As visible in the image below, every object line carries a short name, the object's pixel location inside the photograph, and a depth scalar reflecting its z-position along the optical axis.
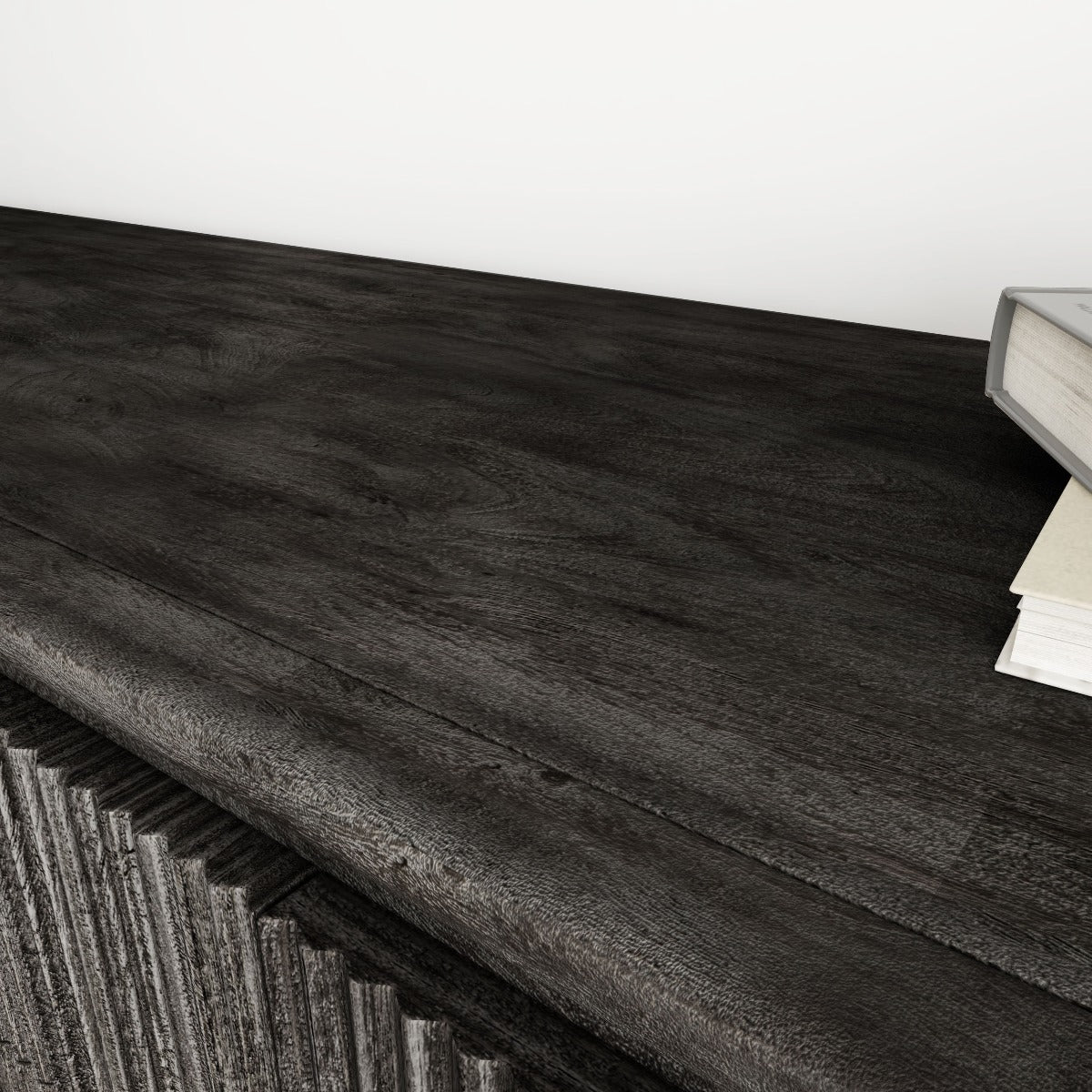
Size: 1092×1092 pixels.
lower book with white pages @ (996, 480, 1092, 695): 0.36
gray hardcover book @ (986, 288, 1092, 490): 0.46
